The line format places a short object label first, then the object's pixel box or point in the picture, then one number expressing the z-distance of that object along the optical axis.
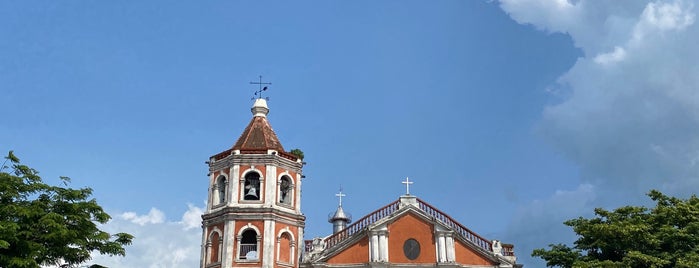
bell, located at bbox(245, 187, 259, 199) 33.78
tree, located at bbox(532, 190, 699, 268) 26.30
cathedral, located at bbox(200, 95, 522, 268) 32.97
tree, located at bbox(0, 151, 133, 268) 21.52
